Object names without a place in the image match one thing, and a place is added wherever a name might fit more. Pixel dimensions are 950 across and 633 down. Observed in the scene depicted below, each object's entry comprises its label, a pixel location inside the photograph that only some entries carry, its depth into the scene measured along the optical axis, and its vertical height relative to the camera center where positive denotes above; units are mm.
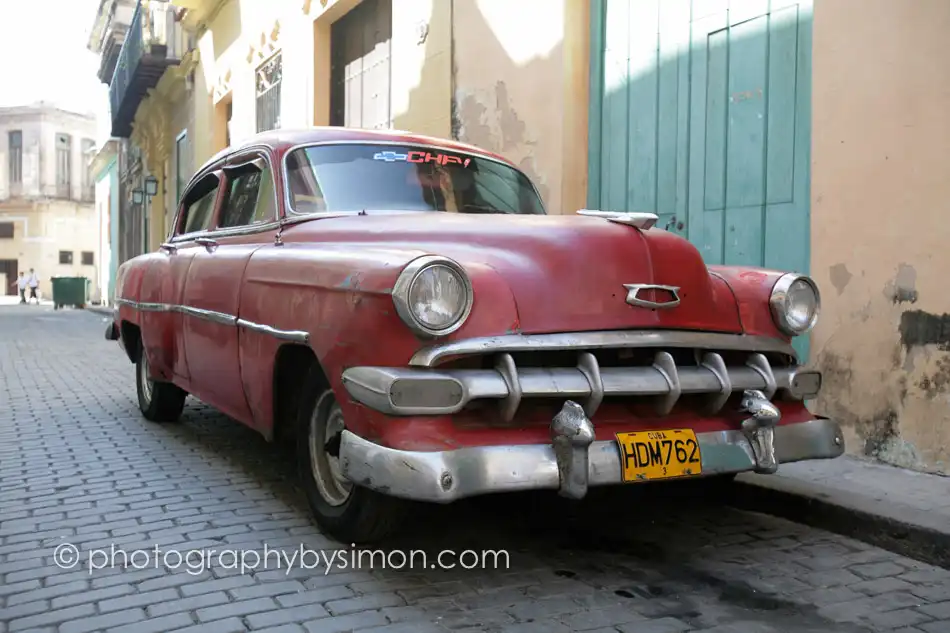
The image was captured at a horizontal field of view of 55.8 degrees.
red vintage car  2695 -206
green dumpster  29562 -318
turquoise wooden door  5230 +1103
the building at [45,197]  46281 +4376
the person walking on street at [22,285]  35309 -184
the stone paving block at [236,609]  2602 -964
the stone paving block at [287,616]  2561 -967
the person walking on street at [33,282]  35984 -37
